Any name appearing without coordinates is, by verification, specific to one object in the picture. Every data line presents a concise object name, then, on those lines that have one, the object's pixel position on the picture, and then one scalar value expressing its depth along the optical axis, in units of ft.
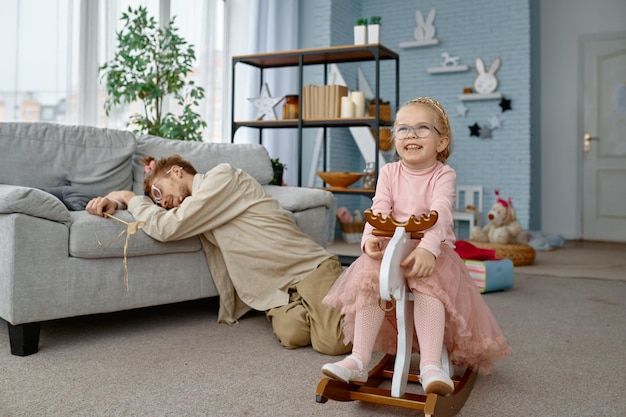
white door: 20.61
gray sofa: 6.52
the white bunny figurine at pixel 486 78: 19.76
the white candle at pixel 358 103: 13.28
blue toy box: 10.60
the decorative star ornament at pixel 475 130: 20.16
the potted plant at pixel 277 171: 14.75
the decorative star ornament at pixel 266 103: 14.32
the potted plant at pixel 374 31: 13.24
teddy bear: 14.01
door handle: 21.02
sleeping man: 7.45
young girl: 4.87
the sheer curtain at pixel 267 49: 17.88
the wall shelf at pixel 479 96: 19.65
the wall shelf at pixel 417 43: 20.63
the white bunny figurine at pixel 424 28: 20.76
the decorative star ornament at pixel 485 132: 20.03
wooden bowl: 13.56
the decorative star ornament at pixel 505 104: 19.66
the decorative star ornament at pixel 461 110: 20.36
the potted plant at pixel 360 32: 13.38
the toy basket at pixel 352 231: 19.07
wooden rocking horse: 4.62
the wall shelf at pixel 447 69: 20.22
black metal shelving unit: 12.76
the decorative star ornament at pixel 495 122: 19.83
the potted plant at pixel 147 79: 13.10
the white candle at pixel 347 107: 13.15
